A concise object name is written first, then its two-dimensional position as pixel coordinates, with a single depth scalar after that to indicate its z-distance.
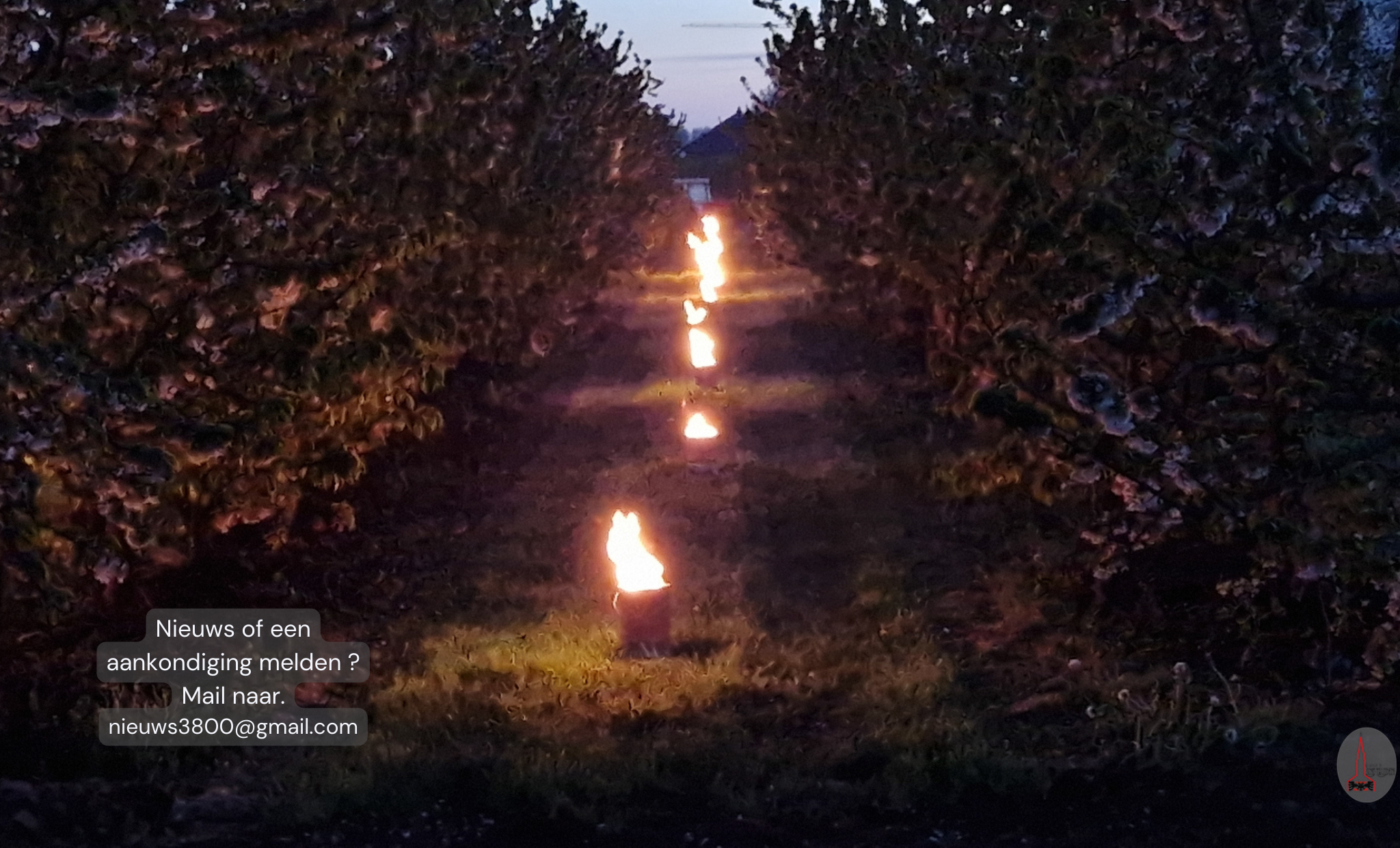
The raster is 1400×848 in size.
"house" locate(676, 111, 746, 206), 68.19
